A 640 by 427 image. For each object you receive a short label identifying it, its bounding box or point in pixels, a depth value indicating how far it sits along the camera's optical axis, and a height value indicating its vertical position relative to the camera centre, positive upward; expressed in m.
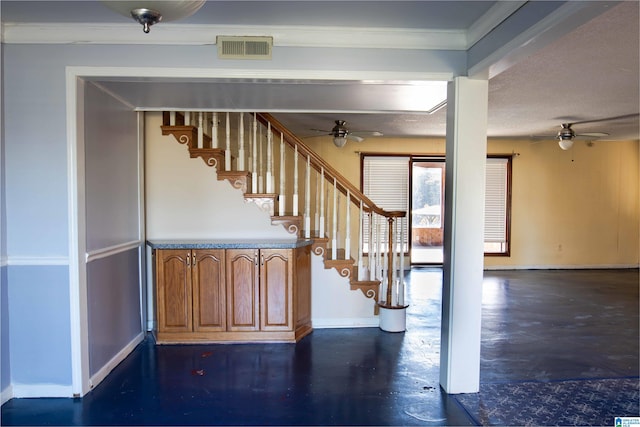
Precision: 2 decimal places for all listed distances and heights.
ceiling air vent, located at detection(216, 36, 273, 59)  2.71 +1.04
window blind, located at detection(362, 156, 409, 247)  7.79 +0.38
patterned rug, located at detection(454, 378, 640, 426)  2.55 -1.40
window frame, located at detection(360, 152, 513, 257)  7.92 +0.24
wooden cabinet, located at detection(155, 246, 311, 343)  3.82 -0.89
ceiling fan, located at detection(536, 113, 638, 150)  5.83 +0.95
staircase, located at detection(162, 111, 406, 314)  4.16 +0.09
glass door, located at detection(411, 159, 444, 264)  8.05 -0.15
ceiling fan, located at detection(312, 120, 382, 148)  5.31 +0.89
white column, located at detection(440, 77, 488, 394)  2.79 -0.20
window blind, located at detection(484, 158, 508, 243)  8.05 +0.00
